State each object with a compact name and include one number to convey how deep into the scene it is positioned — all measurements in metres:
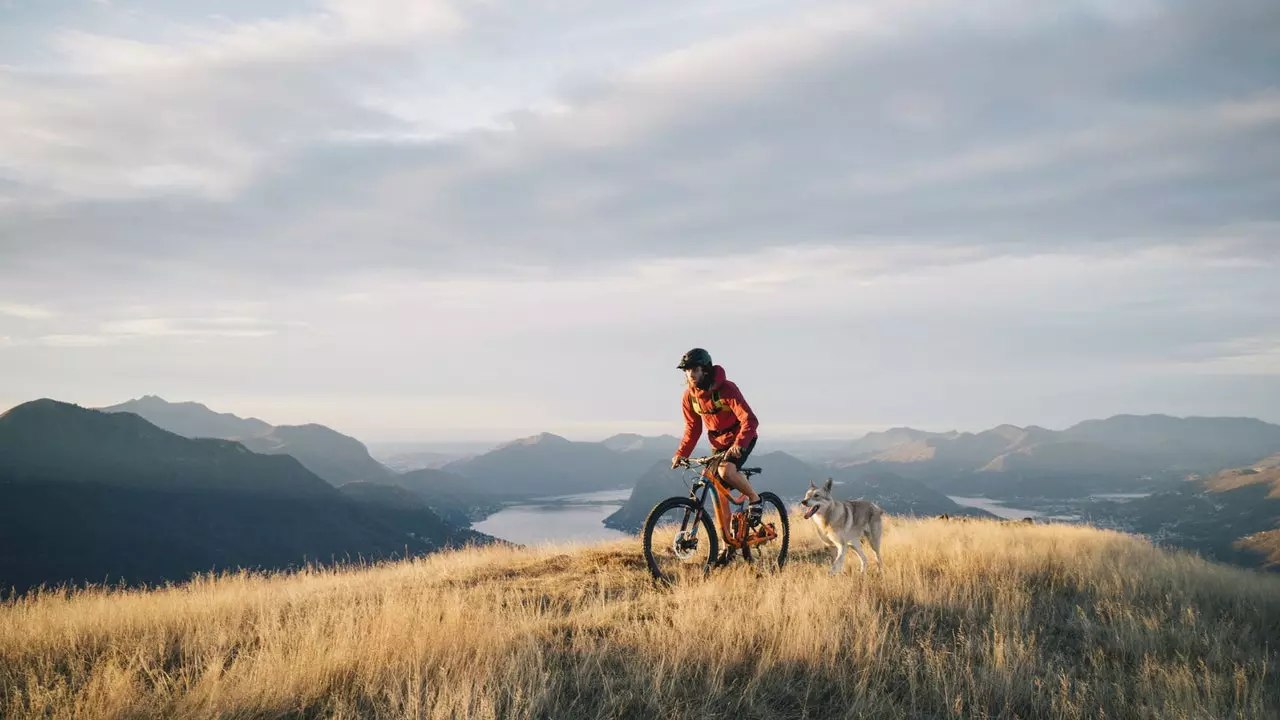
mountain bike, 8.53
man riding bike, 8.24
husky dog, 9.09
